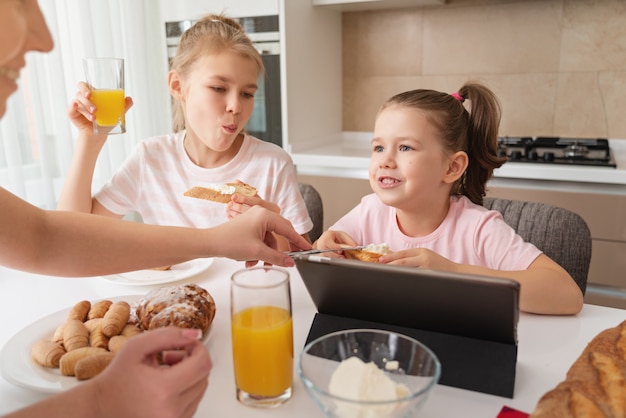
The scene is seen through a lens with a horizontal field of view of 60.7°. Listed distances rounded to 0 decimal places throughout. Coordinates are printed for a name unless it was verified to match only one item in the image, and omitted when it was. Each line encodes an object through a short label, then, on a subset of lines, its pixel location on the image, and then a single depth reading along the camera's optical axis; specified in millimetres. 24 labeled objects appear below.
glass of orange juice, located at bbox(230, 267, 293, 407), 740
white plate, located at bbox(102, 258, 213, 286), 1218
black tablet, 749
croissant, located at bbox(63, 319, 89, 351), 857
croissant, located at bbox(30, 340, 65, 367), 825
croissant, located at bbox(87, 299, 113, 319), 952
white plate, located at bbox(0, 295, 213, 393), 769
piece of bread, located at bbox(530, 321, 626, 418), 624
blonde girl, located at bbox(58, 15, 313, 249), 1737
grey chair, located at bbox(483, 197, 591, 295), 1447
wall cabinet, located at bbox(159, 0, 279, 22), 2712
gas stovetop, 2318
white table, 757
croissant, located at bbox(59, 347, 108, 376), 797
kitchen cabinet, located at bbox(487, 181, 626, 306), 2223
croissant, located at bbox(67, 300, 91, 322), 949
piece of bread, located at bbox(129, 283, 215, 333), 891
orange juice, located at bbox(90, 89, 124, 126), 1555
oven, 2730
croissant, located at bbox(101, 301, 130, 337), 882
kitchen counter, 2203
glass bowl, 616
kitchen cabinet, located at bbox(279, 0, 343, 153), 2736
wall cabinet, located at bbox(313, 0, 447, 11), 2807
